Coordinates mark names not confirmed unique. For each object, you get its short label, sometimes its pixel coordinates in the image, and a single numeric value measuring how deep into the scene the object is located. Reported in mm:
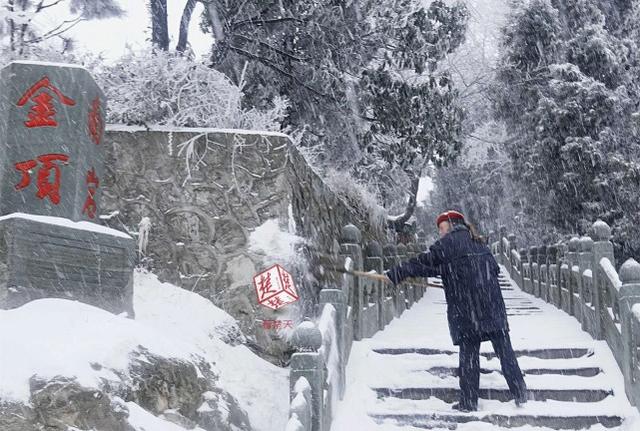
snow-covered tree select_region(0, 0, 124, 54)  8312
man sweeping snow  5801
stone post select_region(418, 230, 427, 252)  21780
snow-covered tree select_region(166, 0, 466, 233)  10344
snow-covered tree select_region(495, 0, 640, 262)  14367
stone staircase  5848
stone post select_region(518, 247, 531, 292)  16953
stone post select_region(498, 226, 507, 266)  24694
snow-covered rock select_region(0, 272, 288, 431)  4379
